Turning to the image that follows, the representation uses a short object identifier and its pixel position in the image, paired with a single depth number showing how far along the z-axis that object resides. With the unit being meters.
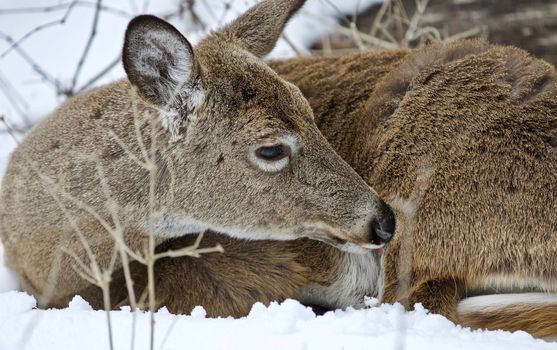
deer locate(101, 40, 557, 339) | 7.99
